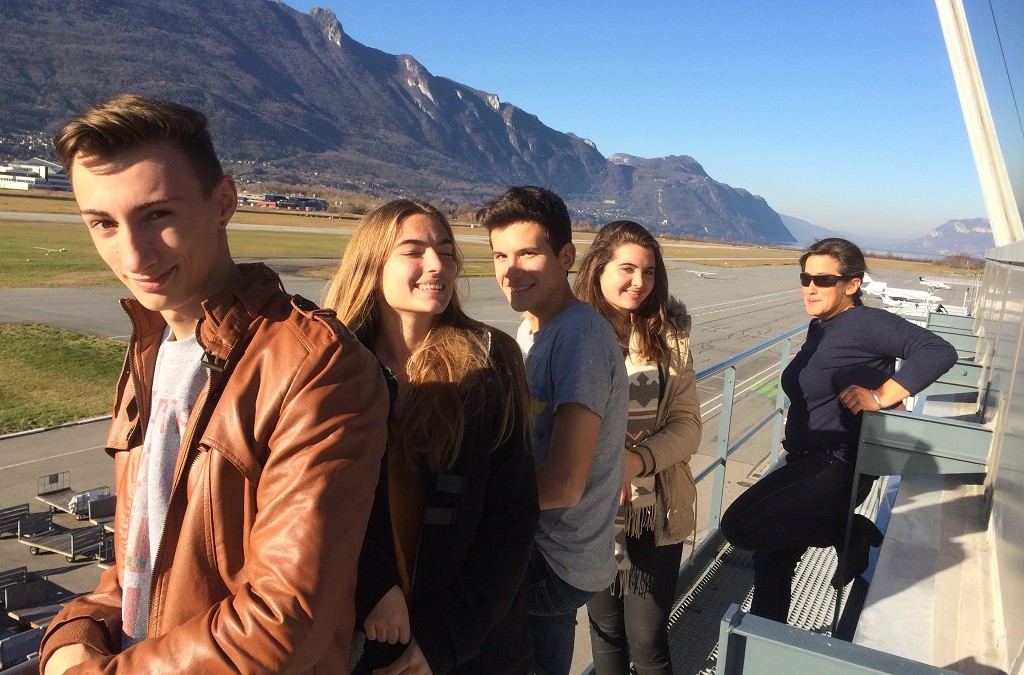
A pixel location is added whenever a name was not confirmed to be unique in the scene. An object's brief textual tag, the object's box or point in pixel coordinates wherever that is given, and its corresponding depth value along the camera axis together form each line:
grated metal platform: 3.25
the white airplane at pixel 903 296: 27.22
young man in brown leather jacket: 1.01
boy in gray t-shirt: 1.91
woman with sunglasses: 2.89
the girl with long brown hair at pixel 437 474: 1.40
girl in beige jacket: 2.53
